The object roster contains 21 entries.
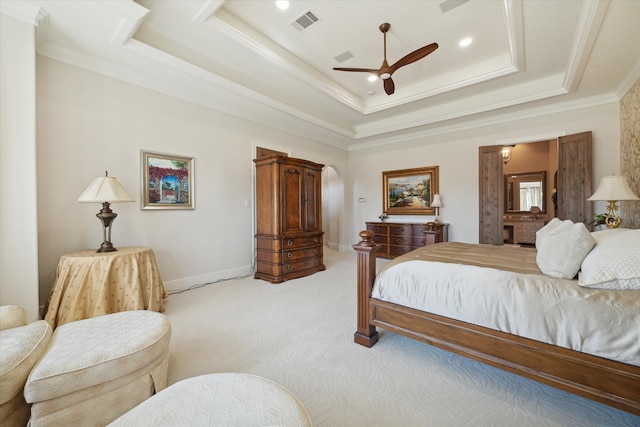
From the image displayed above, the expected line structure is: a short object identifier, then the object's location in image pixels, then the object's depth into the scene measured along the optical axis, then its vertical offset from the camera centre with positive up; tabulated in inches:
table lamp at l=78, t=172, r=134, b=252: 94.9 +6.4
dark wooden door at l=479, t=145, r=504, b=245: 183.3 +10.5
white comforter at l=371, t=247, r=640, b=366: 47.9 -21.7
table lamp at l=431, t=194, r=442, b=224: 204.7 +6.4
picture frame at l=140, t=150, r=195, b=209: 127.3 +16.8
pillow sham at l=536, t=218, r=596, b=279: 60.5 -10.5
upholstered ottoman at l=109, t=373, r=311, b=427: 31.8 -26.4
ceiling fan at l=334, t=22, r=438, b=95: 104.9 +65.8
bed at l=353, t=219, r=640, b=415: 48.4 -23.8
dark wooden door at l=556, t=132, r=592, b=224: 154.3 +19.7
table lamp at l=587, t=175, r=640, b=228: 107.0 +7.9
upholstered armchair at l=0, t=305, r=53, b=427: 40.7 -25.3
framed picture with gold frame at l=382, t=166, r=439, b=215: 217.6 +18.1
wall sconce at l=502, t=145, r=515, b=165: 278.1 +62.3
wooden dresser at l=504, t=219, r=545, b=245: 258.2 -21.0
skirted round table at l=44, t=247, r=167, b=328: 86.3 -26.6
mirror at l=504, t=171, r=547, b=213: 268.4 +19.7
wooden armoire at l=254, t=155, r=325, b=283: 152.6 -4.9
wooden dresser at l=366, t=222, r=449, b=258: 205.9 -22.0
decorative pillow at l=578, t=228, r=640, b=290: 50.9 -12.1
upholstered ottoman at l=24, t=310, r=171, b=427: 42.2 -29.0
